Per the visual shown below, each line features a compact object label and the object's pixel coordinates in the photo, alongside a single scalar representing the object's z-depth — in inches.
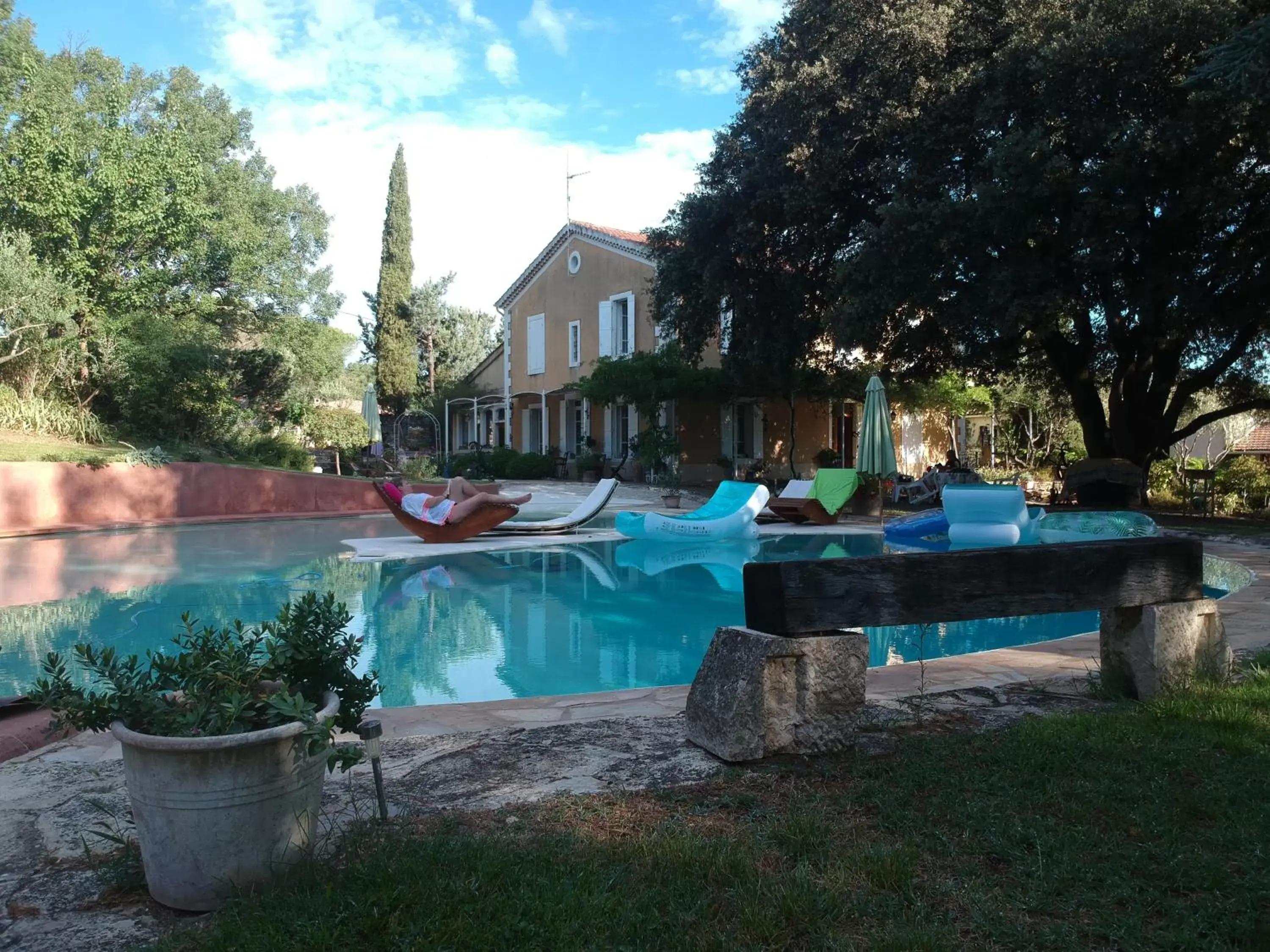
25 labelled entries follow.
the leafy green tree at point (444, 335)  1533.0
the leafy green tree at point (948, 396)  866.1
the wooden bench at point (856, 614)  126.1
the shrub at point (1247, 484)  657.0
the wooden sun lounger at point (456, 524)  480.7
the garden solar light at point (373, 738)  100.3
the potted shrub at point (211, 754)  82.6
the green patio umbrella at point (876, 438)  585.0
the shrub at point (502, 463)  989.8
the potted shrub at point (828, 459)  879.1
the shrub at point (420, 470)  846.5
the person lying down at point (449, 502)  478.9
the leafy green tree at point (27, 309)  585.9
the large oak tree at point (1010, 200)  458.9
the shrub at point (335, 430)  979.3
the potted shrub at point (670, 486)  649.6
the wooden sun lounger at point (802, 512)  581.3
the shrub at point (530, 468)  981.2
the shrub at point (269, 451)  761.0
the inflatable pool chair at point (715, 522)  514.0
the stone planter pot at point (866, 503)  633.0
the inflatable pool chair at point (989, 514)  456.4
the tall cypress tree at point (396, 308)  1387.8
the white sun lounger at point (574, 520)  514.3
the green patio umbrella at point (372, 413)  784.3
